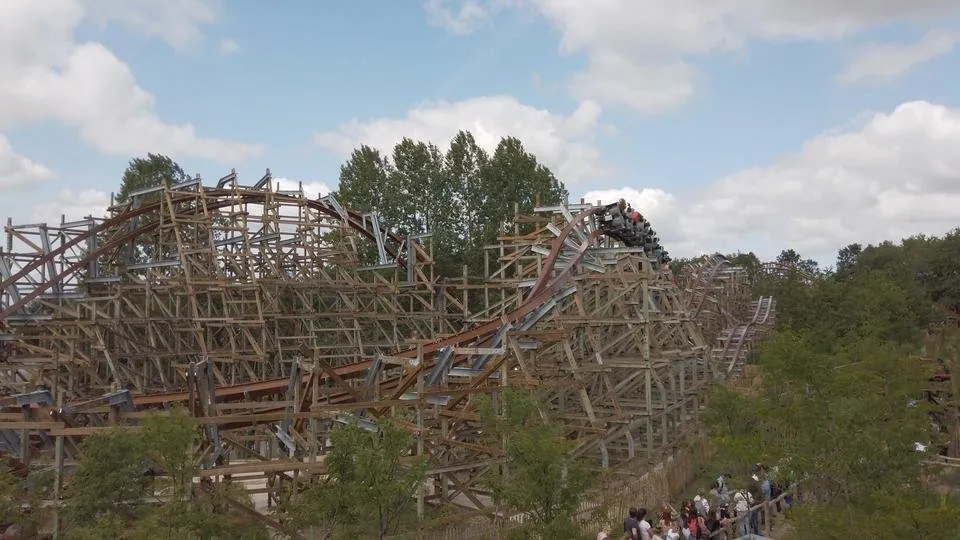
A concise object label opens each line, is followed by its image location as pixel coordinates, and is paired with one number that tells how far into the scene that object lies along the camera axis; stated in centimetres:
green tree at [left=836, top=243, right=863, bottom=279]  10378
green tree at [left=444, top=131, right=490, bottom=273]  4516
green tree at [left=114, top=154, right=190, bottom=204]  5203
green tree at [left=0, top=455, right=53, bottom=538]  1106
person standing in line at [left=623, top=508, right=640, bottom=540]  1204
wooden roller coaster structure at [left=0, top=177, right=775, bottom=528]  1407
